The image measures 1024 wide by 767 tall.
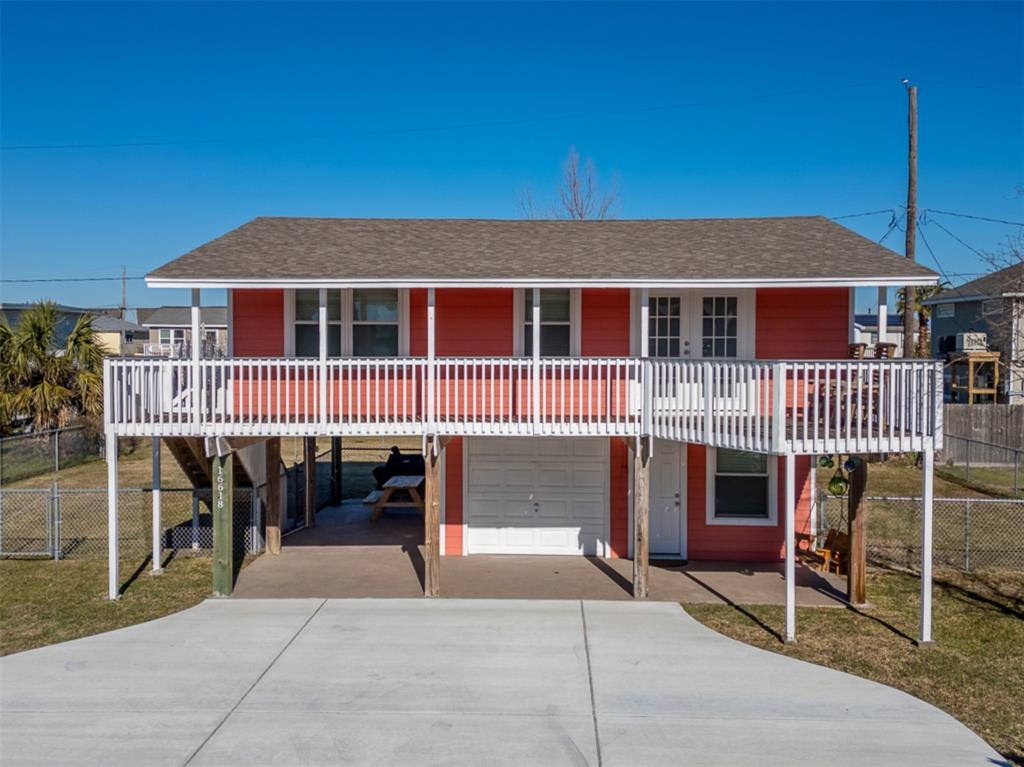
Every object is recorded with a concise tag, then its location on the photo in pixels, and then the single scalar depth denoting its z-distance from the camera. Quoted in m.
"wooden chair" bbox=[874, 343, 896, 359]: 12.29
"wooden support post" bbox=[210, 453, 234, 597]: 11.58
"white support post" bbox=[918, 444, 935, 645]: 9.99
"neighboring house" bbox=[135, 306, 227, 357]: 49.48
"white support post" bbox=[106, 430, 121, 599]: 11.41
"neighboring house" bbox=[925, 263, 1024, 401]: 27.11
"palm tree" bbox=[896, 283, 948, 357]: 31.46
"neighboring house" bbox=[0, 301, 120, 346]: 48.01
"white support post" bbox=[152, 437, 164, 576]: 13.01
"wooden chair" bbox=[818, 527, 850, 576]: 12.98
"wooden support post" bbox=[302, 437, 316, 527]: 16.22
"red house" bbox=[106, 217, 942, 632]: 11.27
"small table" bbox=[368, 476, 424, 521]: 16.33
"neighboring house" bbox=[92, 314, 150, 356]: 53.56
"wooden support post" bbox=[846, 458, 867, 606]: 11.39
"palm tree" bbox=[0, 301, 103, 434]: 21.88
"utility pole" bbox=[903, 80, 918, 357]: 20.88
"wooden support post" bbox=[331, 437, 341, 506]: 18.36
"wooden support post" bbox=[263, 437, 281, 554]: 14.35
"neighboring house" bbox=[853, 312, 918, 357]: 50.52
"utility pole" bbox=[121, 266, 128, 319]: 60.47
